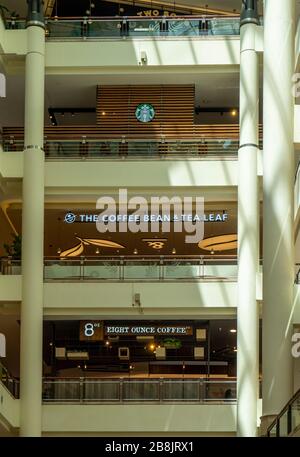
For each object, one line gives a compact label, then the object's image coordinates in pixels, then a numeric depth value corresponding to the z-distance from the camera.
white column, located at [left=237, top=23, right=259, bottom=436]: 28.33
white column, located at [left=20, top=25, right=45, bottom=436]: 28.88
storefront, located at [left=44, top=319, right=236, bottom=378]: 31.19
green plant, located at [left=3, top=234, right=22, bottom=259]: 30.26
